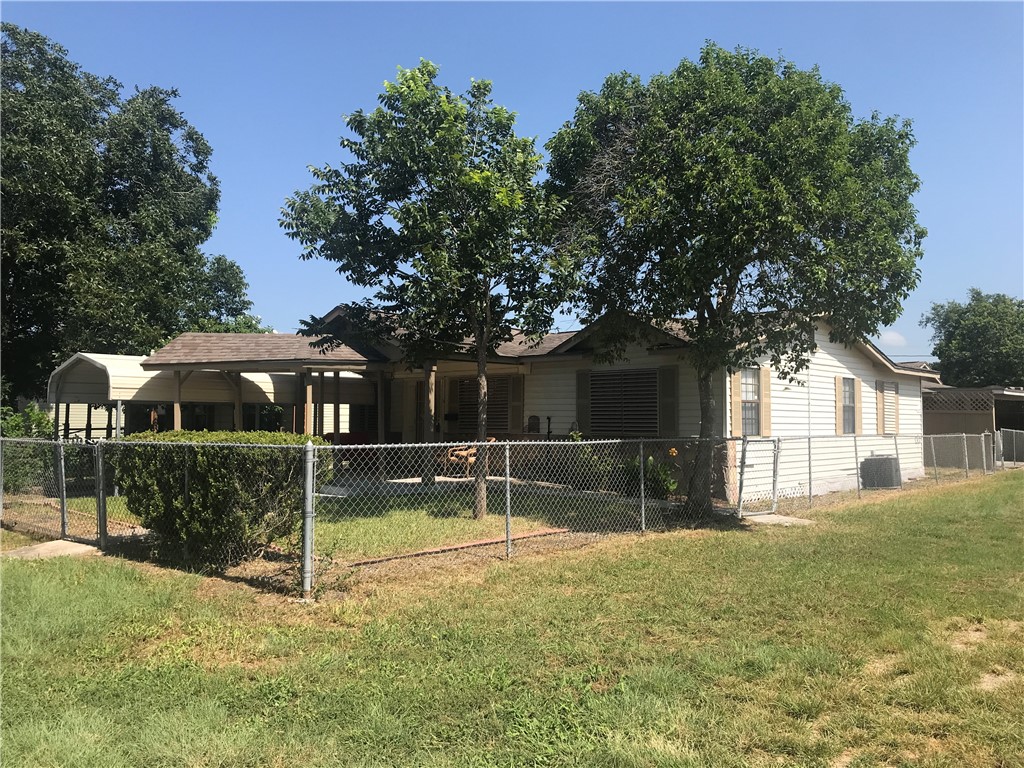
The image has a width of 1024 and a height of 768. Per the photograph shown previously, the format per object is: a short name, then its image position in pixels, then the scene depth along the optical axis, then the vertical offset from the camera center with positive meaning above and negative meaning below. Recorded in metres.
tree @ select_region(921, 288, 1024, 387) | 32.94 +3.62
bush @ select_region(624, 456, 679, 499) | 12.21 -1.10
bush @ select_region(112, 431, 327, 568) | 6.59 -0.73
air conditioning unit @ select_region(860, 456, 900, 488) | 15.50 -1.24
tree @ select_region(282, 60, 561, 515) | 9.20 +2.82
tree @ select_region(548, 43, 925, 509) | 8.59 +2.75
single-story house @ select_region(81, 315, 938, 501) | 13.23 +0.57
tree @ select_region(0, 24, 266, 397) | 16.11 +5.29
